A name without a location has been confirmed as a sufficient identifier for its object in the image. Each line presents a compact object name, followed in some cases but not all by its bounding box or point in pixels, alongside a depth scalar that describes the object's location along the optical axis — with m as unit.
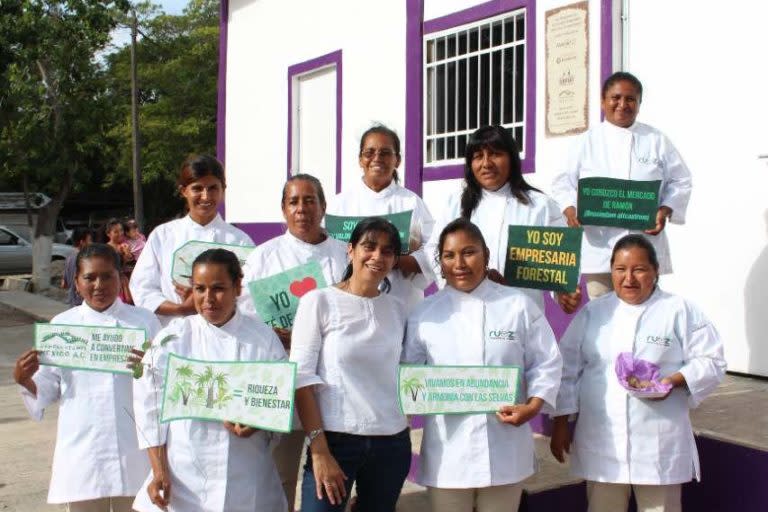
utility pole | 24.52
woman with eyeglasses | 4.07
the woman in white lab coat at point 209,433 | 3.04
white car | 22.92
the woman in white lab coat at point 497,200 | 3.70
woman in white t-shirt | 3.00
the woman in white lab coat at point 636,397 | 3.21
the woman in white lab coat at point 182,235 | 3.94
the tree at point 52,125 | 17.58
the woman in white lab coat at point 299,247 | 3.57
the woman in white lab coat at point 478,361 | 3.01
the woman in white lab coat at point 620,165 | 4.34
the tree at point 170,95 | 28.92
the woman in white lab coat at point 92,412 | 3.44
